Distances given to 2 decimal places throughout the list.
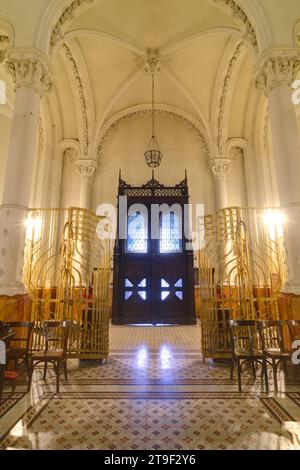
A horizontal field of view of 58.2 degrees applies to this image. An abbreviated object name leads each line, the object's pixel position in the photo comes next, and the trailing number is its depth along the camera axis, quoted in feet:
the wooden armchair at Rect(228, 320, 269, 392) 11.59
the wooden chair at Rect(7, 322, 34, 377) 11.29
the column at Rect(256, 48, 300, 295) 14.64
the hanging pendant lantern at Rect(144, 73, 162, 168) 28.58
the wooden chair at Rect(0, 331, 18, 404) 9.04
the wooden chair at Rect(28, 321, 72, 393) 11.34
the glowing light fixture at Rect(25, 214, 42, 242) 15.11
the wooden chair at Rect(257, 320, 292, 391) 11.51
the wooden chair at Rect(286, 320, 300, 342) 12.06
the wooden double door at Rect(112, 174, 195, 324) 29.45
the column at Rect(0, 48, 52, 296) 14.34
